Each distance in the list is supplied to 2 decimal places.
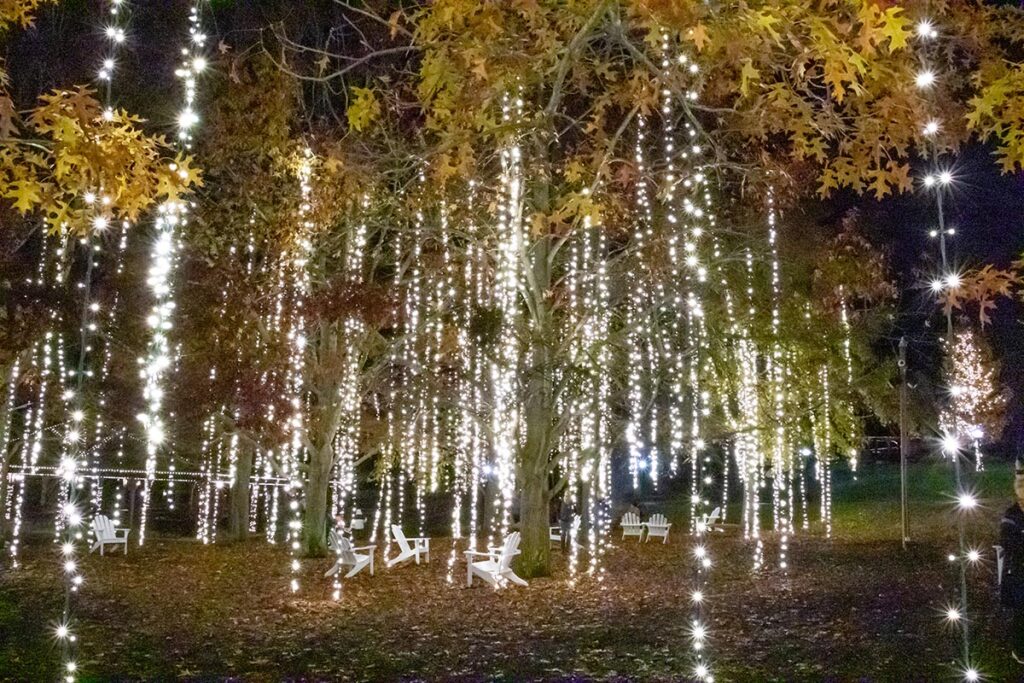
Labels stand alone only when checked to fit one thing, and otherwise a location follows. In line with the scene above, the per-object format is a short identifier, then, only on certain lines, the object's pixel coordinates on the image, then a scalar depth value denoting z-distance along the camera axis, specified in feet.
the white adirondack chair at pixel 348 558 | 46.21
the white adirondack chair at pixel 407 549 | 51.27
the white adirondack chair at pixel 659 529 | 73.05
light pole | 55.52
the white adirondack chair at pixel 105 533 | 57.82
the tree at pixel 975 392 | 103.96
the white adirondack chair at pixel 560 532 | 59.36
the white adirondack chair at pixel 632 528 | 76.84
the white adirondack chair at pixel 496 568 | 42.04
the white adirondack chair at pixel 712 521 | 77.67
